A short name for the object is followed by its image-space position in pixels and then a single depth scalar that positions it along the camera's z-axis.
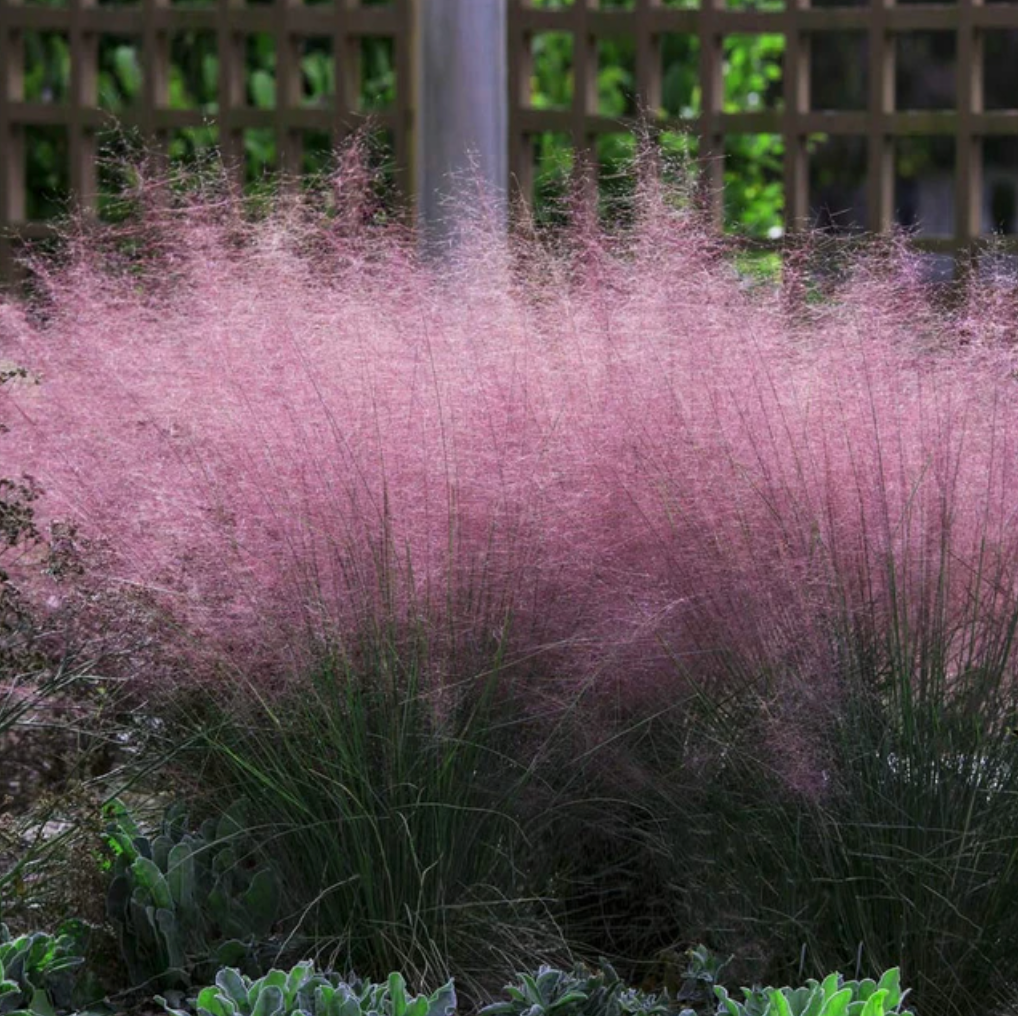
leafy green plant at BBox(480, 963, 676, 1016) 4.34
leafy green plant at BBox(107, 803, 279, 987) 4.75
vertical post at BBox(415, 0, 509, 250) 9.92
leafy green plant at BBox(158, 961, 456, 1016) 4.13
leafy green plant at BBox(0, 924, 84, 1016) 4.47
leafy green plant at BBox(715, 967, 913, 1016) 3.98
